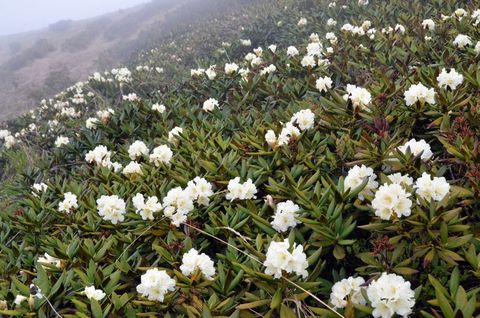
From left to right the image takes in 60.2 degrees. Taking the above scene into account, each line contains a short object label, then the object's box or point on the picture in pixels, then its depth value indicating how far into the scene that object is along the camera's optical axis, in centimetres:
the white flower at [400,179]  217
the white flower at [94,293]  220
